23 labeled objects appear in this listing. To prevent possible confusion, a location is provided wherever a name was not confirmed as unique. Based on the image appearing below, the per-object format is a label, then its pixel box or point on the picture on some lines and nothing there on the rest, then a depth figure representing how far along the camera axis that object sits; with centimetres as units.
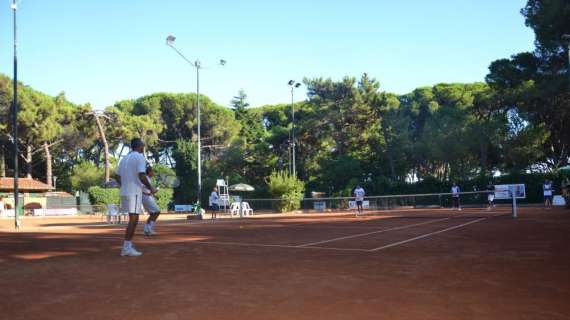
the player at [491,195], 2820
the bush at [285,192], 3309
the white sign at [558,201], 2989
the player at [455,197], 2838
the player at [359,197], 2469
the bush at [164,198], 4294
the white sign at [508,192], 2951
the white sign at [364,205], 3506
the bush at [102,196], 4122
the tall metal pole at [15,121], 1812
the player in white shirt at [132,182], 750
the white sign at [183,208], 4297
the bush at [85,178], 5034
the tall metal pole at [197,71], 2552
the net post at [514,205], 1761
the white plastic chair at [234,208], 2759
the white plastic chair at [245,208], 2948
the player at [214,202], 2382
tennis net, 3347
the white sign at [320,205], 3678
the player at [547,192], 2661
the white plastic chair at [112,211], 2031
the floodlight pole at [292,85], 3862
